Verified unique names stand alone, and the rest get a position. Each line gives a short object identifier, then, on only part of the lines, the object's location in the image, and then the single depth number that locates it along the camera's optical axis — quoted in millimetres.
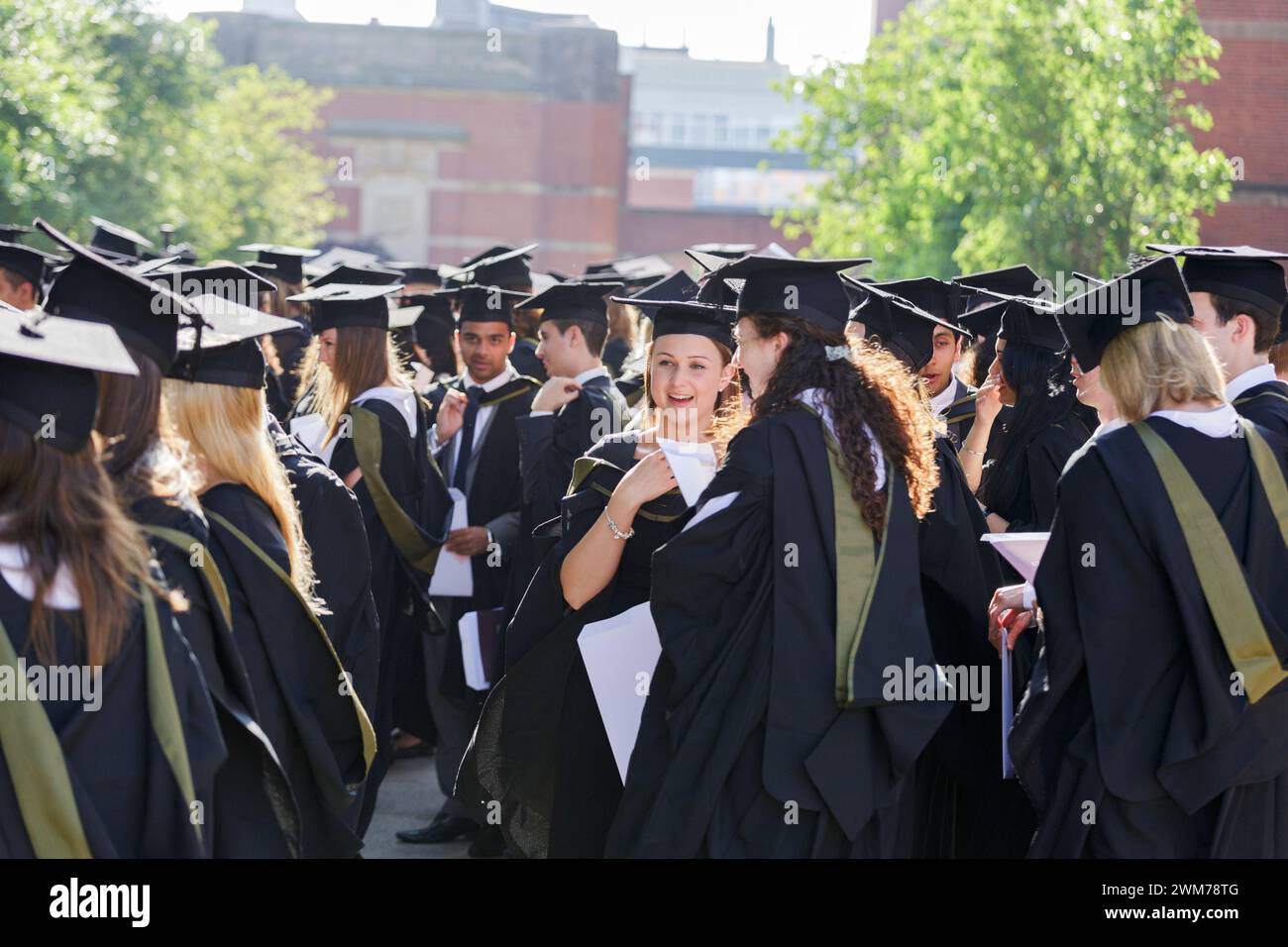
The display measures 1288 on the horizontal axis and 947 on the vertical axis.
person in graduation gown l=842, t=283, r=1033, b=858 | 4086
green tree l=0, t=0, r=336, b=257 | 16297
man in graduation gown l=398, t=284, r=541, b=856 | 6754
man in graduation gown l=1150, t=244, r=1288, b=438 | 4230
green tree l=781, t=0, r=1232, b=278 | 16797
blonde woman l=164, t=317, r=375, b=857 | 3428
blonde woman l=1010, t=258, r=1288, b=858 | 3490
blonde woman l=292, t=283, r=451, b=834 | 6180
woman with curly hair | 3549
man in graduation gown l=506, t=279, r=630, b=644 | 6262
